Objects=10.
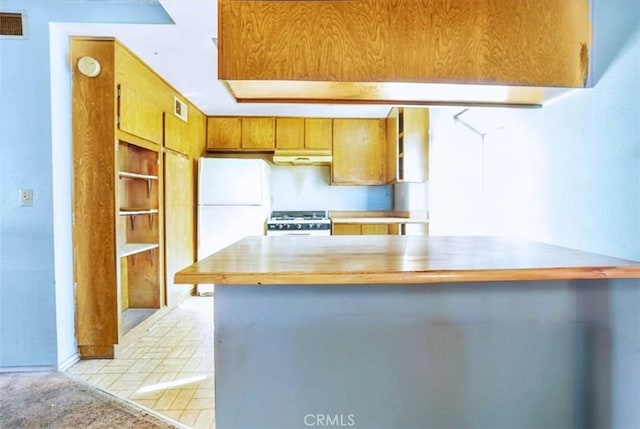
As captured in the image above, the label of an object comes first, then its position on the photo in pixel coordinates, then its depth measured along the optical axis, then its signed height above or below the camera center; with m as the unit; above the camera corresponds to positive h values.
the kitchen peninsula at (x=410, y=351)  1.33 -0.55
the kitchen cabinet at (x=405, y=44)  1.28 +0.62
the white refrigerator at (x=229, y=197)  3.80 +0.14
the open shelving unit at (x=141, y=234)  3.09 -0.21
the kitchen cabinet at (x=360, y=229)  4.11 -0.24
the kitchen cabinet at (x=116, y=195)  2.35 +0.12
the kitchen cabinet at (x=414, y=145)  3.44 +0.63
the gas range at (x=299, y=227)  3.96 -0.20
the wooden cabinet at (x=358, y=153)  4.36 +0.70
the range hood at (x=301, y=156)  4.19 +0.64
